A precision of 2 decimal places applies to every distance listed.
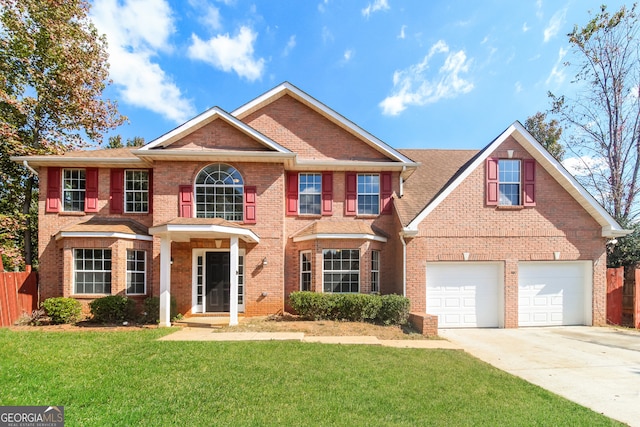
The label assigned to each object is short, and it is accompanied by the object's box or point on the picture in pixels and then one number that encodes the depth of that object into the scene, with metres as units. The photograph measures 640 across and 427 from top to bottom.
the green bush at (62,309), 10.96
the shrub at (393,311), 10.93
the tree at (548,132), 26.05
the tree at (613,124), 16.83
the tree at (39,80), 15.55
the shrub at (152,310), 11.27
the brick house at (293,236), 11.81
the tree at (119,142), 29.70
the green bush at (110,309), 10.99
